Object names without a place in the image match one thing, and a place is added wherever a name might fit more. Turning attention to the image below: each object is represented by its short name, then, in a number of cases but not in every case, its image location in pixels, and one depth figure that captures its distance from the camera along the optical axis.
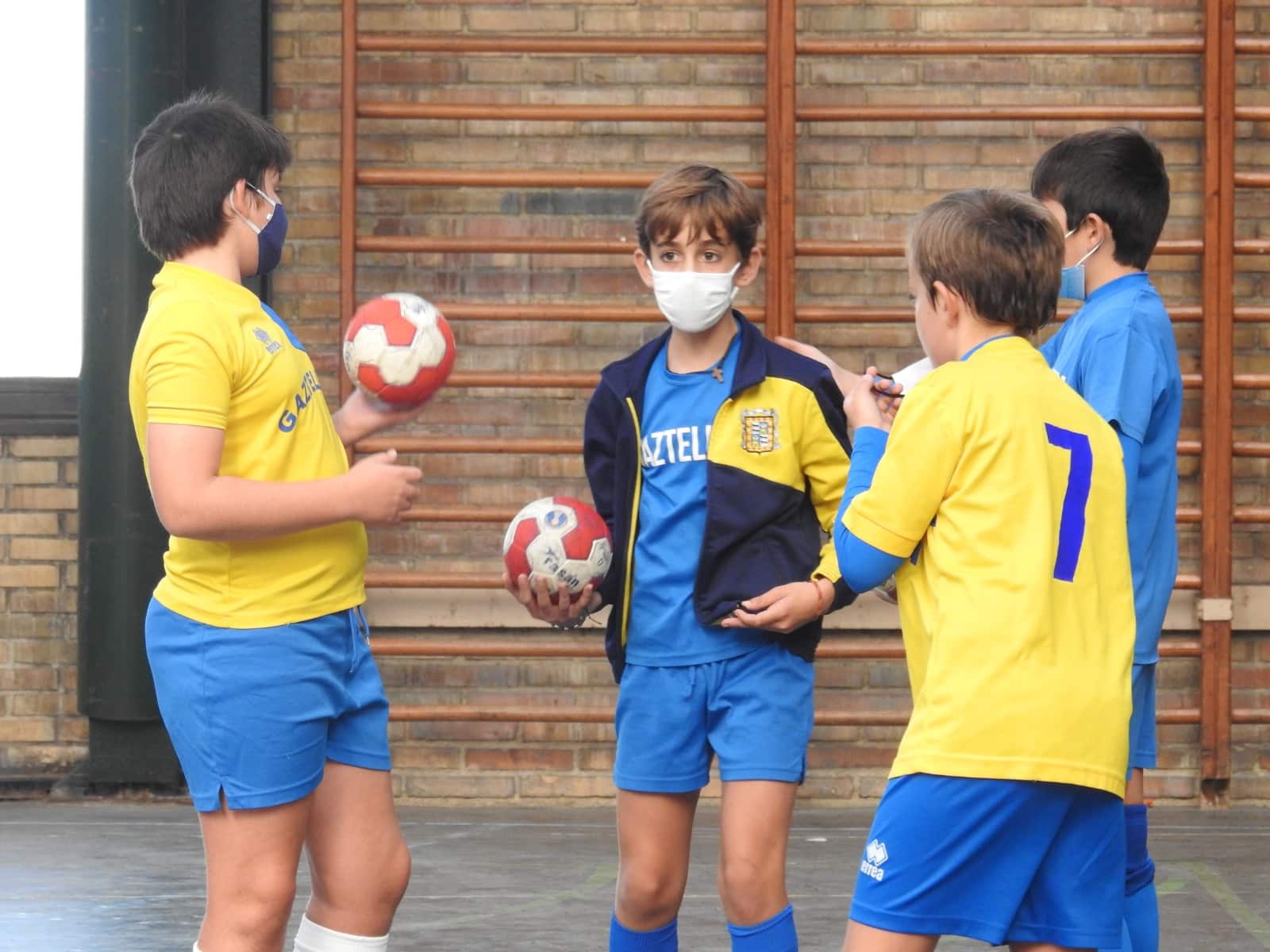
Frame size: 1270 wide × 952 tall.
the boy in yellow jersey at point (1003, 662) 4.27
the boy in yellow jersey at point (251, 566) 4.73
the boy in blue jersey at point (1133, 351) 5.77
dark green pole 11.51
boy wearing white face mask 5.75
